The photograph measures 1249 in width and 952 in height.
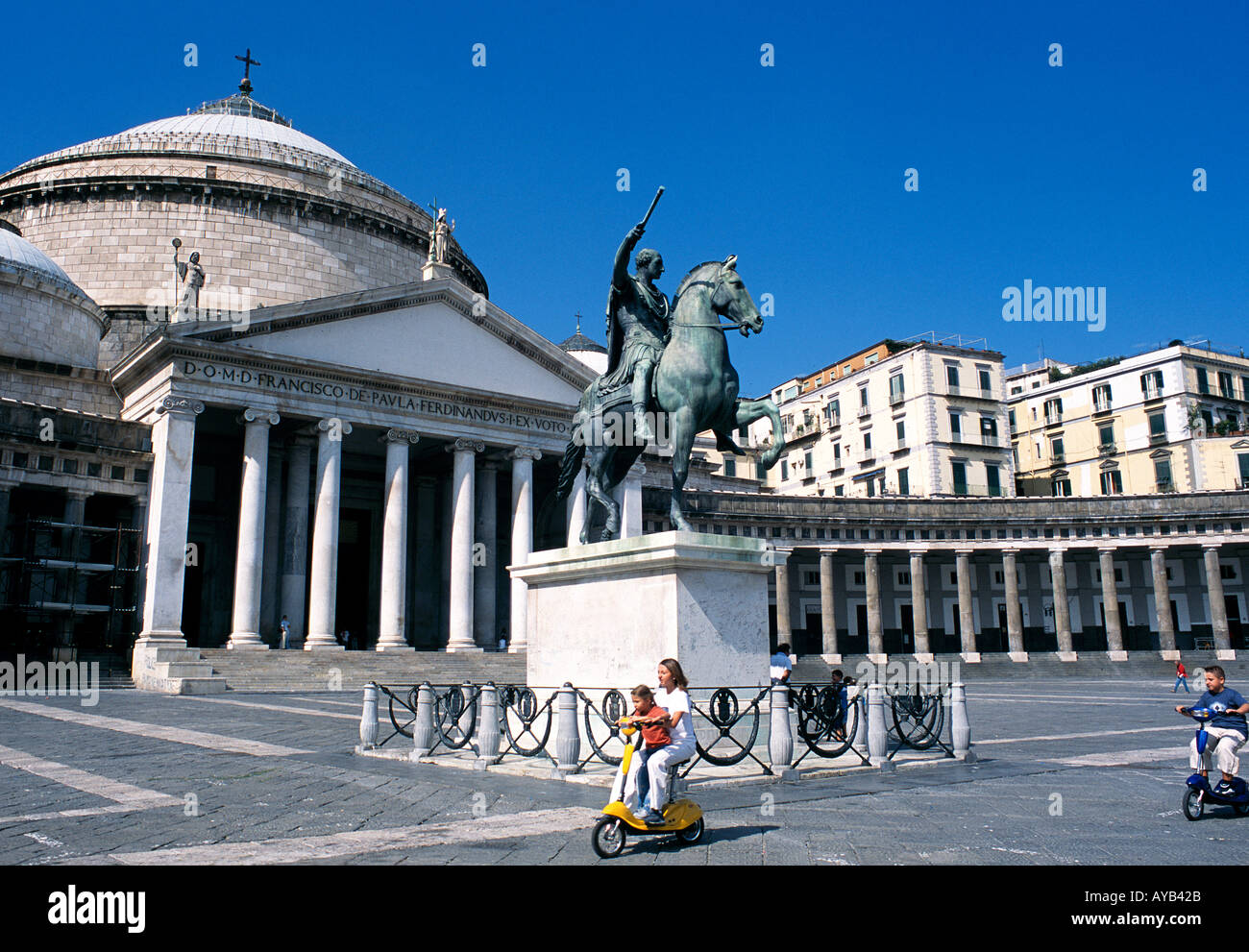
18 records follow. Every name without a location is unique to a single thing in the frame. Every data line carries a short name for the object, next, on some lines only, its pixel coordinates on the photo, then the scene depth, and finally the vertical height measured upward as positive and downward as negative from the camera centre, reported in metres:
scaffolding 32.34 +1.98
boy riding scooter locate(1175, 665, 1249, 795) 8.63 -0.86
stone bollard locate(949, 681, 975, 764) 12.29 -1.15
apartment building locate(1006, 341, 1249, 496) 55.59 +12.41
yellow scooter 6.85 -1.30
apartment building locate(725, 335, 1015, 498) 57.09 +12.82
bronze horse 11.91 +3.07
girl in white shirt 7.34 -0.67
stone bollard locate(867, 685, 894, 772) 11.44 -1.10
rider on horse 12.71 +4.22
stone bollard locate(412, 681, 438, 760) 12.88 -1.09
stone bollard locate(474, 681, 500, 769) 11.80 -1.00
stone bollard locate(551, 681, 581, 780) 10.59 -1.03
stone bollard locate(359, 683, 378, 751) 13.56 -1.10
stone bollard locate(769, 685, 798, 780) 10.44 -0.98
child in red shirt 7.45 -0.69
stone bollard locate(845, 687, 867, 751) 12.05 -1.05
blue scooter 8.43 -1.40
